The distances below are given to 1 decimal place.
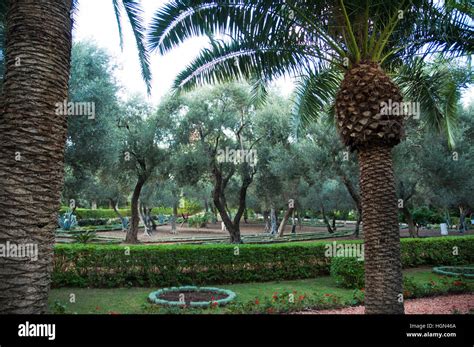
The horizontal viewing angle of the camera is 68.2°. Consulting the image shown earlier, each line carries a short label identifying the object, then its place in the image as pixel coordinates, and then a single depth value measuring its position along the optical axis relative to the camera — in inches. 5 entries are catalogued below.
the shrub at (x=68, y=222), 1359.5
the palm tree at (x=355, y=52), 204.1
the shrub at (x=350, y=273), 417.4
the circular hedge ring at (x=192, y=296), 325.7
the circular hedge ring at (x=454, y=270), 481.1
